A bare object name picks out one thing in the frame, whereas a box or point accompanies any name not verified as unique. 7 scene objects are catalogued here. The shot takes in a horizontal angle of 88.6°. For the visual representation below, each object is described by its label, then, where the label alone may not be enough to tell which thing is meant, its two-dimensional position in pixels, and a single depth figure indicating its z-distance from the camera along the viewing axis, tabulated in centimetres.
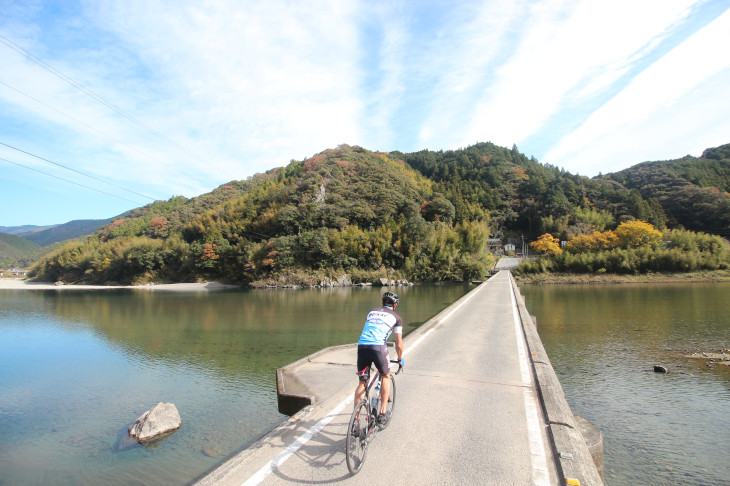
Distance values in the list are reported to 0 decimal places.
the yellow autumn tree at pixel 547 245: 5432
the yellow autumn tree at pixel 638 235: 4438
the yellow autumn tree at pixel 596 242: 4675
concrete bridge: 316
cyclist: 384
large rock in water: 645
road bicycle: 320
